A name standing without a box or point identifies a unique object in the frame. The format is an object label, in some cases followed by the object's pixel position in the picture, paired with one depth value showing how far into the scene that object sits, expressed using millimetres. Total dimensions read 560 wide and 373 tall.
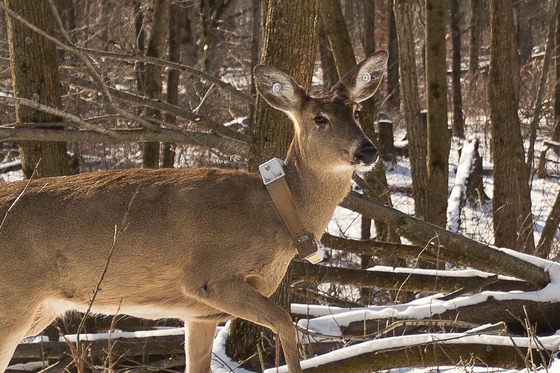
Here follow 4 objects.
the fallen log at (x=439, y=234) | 11867
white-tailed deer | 7398
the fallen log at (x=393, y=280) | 11773
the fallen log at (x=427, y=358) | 7621
